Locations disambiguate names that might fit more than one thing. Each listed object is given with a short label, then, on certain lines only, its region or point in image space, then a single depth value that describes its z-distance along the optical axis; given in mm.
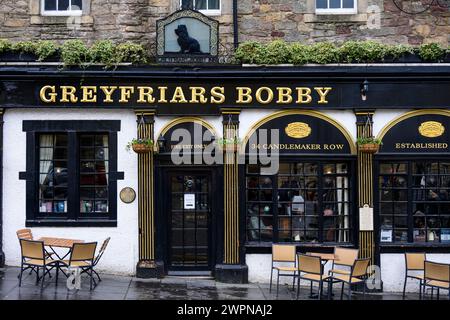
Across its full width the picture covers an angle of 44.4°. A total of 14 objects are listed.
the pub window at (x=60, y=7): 11758
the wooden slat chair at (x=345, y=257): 10742
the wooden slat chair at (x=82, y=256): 9695
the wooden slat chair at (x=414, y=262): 10930
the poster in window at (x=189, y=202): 11578
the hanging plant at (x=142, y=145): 10883
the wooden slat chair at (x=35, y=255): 9711
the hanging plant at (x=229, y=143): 11094
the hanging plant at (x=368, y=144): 10868
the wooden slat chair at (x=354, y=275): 9680
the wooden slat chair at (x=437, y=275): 9762
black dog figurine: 11398
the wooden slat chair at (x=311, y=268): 9875
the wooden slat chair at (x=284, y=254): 10992
